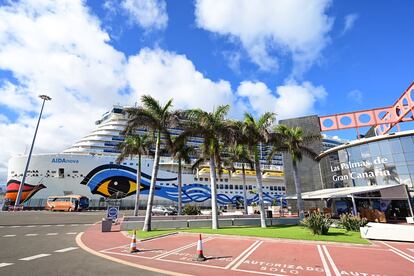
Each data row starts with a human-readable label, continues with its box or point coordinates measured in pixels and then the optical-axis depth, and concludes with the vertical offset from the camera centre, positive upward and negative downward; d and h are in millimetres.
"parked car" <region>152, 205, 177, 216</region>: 35250 +471
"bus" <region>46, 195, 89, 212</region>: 42744 +2006
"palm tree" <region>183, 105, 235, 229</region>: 19094 +6546
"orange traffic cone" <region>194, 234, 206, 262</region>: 8078 -1317
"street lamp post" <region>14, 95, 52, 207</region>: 42438 +13333
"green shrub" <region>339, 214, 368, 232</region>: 15114 -539
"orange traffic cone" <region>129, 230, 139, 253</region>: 9573 -1231
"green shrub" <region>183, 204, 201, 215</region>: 26719 +437
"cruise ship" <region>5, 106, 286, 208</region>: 49281 +8041
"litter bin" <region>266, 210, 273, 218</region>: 24591 -32
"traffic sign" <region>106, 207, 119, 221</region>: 20041 +127
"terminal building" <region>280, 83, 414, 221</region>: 21750 +4783
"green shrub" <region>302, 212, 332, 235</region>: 13523 -567
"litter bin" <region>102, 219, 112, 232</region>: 16748 -692
